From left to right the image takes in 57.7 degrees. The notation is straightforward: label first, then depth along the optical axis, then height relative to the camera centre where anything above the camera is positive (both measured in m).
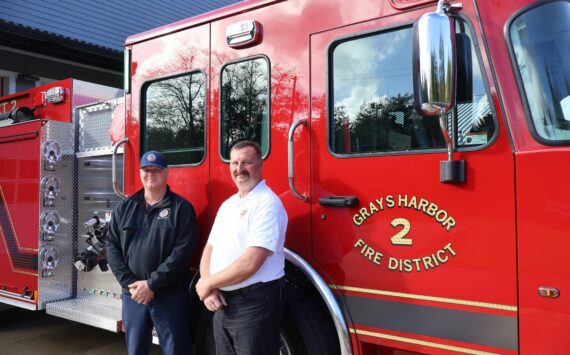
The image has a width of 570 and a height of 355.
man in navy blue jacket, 3.05 -0.46
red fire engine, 2.13 +0.17
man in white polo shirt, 2.42 -0.40
